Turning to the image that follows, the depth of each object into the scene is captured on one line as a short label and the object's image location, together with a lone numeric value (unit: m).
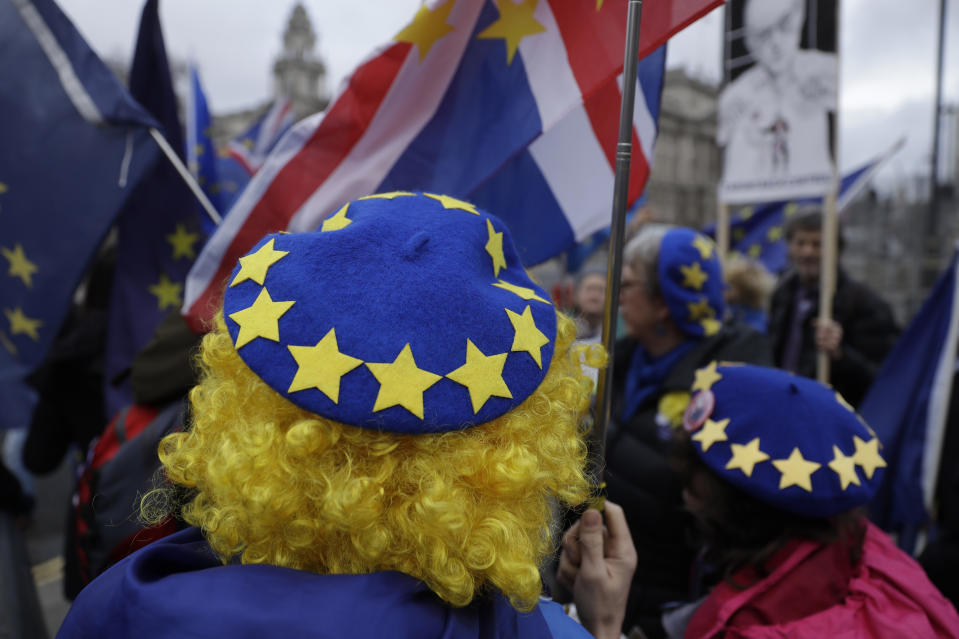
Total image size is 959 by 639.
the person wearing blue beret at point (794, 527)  1.38
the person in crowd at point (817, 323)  3.69
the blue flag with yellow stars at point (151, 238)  2.91
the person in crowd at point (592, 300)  4.62
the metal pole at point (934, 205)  7.59
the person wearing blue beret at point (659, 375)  2.18
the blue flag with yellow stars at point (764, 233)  6.60
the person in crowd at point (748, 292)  4.84
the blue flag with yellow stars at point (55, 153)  2.55
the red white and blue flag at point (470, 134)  1.85
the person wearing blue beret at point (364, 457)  0.83
